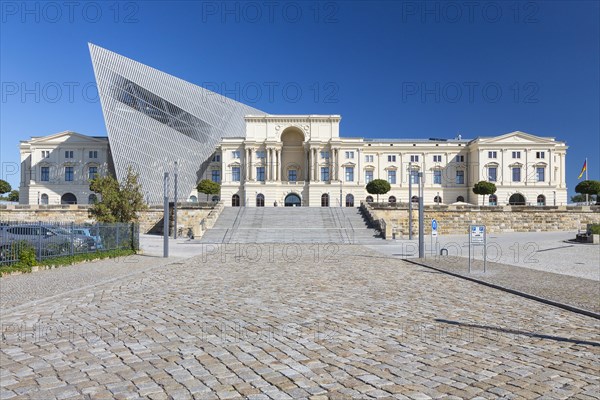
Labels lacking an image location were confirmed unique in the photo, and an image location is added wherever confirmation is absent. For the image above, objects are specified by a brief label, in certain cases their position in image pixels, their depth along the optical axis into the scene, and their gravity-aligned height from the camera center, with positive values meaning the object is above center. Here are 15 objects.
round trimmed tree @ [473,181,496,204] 59.91 +2.28
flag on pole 58.53 +4.84
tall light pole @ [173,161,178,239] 36.28 -1.73
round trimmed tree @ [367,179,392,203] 58.03 +2.25
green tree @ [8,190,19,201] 84.74 +1.09
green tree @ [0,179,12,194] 63.92 +2.13
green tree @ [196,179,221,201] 59.12 +2.14
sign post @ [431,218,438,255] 20.72 -1.11
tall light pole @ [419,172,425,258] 19.19 -0.90
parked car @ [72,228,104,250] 17.56 -1.31
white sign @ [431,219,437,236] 20.88 -1.09
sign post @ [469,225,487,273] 14.35 -1.00
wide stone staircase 32.34 -1.97
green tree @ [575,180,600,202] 54.62 +2.28
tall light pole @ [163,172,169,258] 19.80 -0.83
